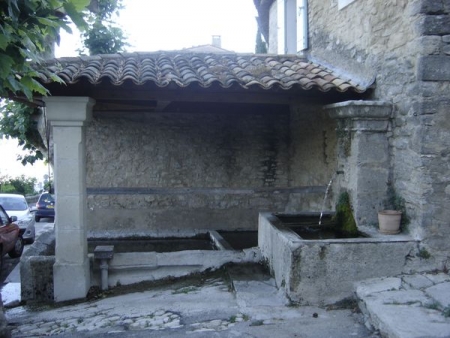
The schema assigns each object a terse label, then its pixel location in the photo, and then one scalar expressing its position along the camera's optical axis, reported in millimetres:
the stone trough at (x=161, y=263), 5801
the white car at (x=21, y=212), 11430
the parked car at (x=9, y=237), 9027
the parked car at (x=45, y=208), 16359
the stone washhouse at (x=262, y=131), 4426
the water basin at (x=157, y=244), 7945
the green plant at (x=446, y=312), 3422
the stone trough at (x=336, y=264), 4297
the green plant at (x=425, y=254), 4375
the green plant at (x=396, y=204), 4699
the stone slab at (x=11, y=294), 5936
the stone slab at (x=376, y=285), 4121
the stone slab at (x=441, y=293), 3681
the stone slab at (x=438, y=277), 4188
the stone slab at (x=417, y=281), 4121
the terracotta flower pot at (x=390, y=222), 4617
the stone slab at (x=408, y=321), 3186
